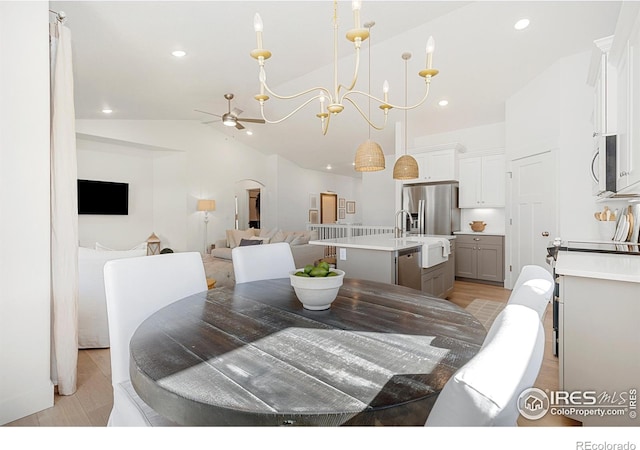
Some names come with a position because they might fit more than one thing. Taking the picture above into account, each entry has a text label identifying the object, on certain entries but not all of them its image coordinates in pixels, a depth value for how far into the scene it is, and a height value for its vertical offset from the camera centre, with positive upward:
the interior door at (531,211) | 4.09 +0.12
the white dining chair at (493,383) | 0.47 -0.25
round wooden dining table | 0.70 -0.39
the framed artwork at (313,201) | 9.27 +0.57
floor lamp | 6.88 +0.34
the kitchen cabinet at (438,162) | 5.59 +1.04
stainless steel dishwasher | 3.12 -0.48
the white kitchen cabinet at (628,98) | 1.64 +0.69
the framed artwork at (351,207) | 11.33 +0.48
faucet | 4.02 -0.17
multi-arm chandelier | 1.36 +0.77
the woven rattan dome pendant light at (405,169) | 3.43 +0.55
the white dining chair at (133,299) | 1.15 -0.36
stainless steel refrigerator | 5.57 +0.21
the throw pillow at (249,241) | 5.96 -0.38
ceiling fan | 4.75 +1.53
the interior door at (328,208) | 10.09 +0.42
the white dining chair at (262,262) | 2.04 -0.28
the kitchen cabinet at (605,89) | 2.18 +0.91
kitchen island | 3.10 -0.41
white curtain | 2.09 +0.00
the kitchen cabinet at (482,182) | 5.30 +0.65
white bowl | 1.29 -0.28
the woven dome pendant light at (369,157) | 2.83 +0.56
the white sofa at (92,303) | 2.70 -0.69
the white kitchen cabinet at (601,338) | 1.56 -0.62
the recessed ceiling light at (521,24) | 3.29 +2.03
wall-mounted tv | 5.64 +0.44
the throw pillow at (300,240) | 5.83 -0.35
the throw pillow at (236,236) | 6.90 -0.32
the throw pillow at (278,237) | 6.13 -0.32
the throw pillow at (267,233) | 6.70 -0.27
